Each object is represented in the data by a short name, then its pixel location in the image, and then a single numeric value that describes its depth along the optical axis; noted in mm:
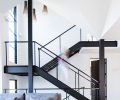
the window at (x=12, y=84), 7590
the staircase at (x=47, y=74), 6500
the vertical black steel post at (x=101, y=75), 6783
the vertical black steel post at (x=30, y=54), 6263
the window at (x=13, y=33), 7657
